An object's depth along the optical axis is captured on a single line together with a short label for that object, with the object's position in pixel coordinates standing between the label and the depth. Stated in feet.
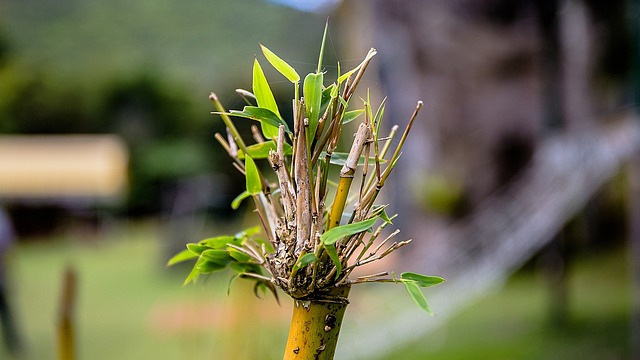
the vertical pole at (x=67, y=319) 6.49
